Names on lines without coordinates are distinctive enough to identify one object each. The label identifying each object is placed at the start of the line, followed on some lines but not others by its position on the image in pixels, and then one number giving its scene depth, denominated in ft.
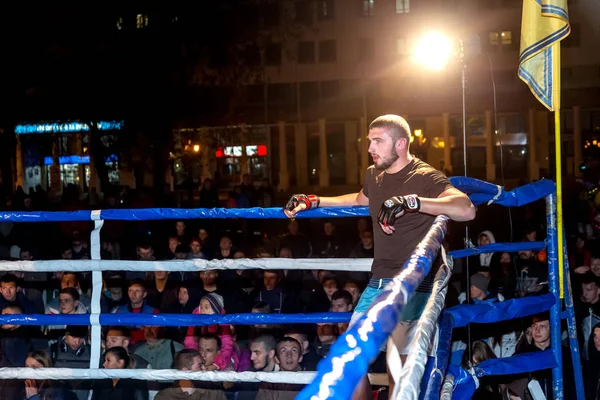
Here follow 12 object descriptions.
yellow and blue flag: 14.82
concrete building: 116.88
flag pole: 14.01
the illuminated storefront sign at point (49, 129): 106.52
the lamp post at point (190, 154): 99.45
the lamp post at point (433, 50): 26.14
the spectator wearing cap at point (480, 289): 23.73
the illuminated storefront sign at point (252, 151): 123.95
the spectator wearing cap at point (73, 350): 21.30
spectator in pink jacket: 19.39
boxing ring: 12.46
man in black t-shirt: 11.71
